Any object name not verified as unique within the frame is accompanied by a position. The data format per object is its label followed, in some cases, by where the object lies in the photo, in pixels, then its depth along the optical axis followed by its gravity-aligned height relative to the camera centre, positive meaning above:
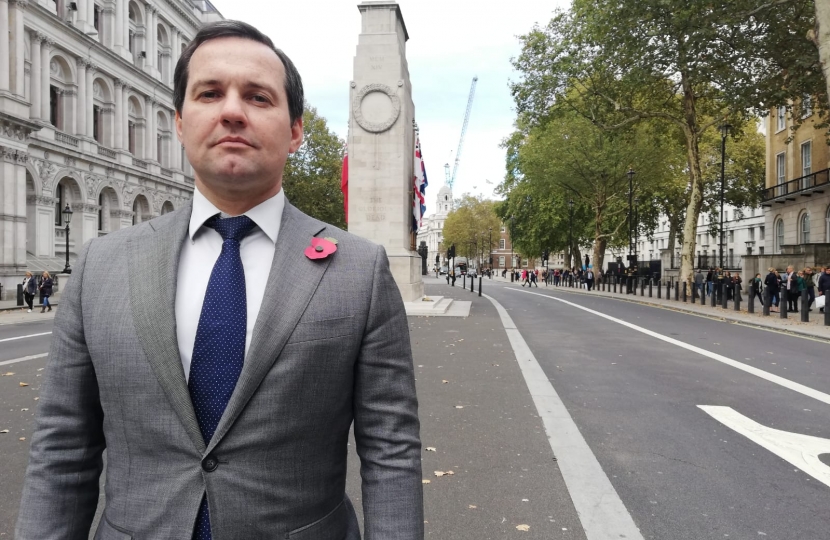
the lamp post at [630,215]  37.19 +3.19
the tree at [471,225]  101.13 +6.98
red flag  21.62 +3.15
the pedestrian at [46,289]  21.78 -0.78
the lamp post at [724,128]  27.58 +6.29
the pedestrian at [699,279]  30.83 -0.69
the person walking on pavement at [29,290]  21.38 -0.79
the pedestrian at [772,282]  22.41 -0.62
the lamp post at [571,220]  50.88 +3.88
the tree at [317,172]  52.47 +8.25
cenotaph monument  20.20 +4.04
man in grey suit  1.44 -0.24
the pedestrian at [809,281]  22.17 -0.62
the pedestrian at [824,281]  18.17 -0.48
